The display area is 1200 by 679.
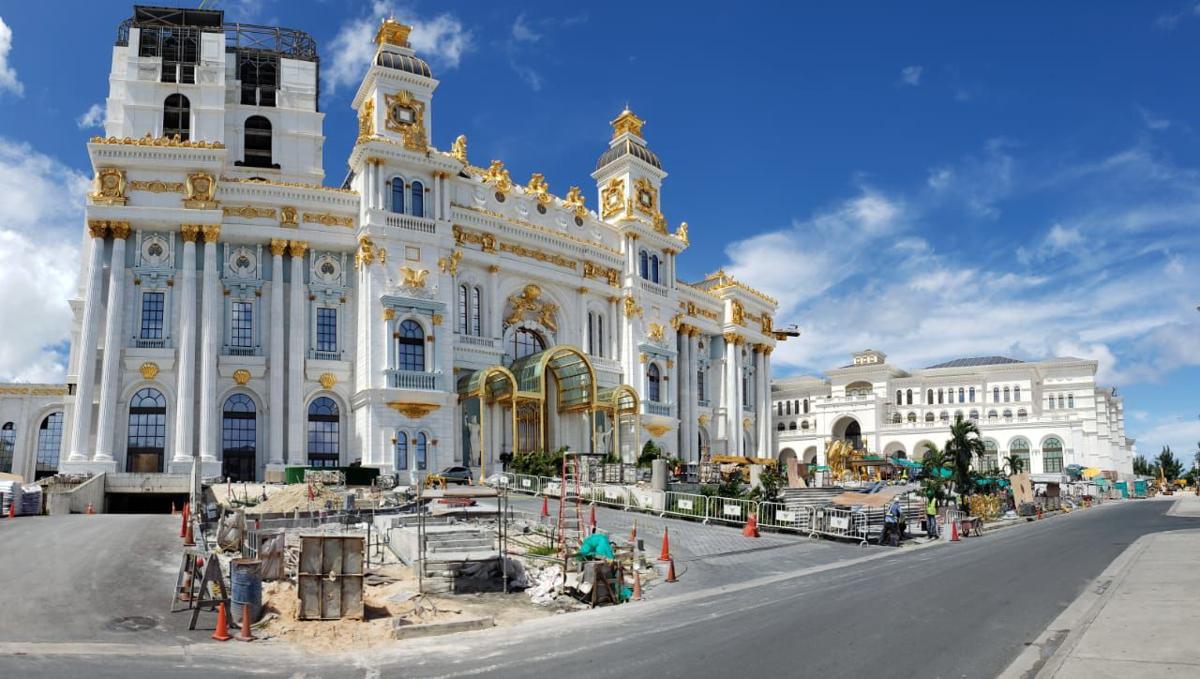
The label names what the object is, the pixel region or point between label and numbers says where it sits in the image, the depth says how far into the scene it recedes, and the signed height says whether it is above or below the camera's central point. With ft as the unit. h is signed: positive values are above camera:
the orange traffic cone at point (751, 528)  105.91 -9.23
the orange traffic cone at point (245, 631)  53.43 -10.09
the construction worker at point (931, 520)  117.19 -9.46
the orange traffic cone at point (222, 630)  52.85 -9.89
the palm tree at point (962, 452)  176.35 -1.85
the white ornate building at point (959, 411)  292.20 +10.31
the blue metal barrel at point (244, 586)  56.65 -8.04
